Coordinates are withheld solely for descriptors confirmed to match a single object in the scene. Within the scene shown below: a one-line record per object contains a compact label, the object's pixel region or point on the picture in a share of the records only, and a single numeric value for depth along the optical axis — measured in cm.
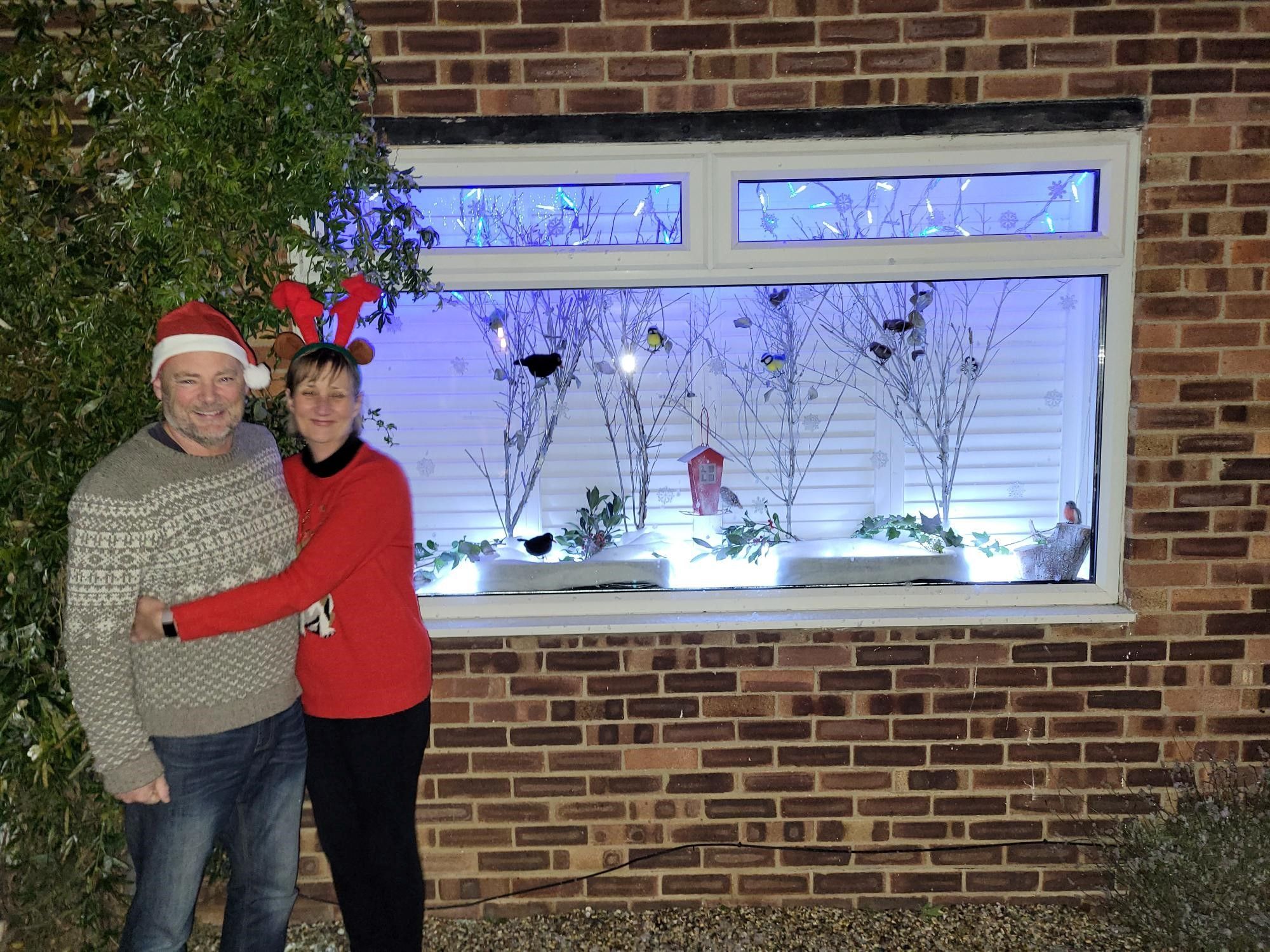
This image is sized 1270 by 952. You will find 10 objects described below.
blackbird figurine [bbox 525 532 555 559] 315
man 185
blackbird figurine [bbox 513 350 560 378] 314
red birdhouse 321
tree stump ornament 310
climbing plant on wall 215
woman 213
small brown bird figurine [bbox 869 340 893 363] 315
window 292
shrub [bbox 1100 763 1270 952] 268
